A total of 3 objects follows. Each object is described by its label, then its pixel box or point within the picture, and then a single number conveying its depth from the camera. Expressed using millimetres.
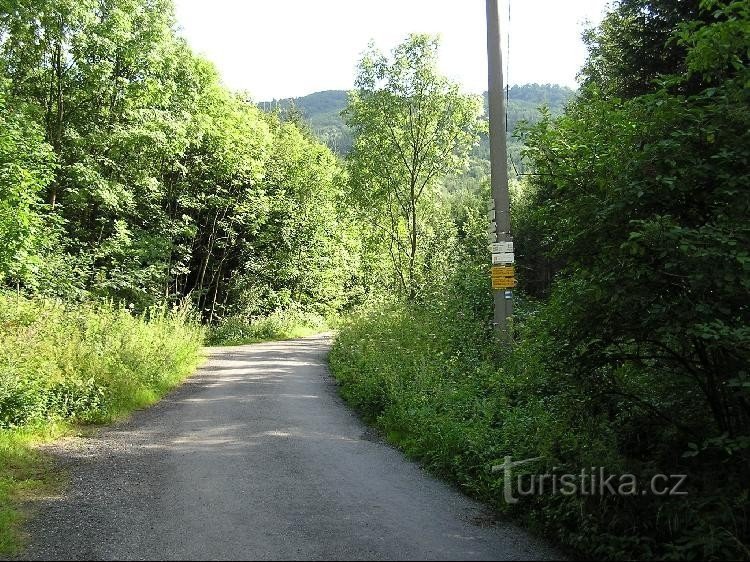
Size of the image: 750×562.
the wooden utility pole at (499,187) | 10430
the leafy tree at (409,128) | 23219
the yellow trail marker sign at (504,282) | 10469
